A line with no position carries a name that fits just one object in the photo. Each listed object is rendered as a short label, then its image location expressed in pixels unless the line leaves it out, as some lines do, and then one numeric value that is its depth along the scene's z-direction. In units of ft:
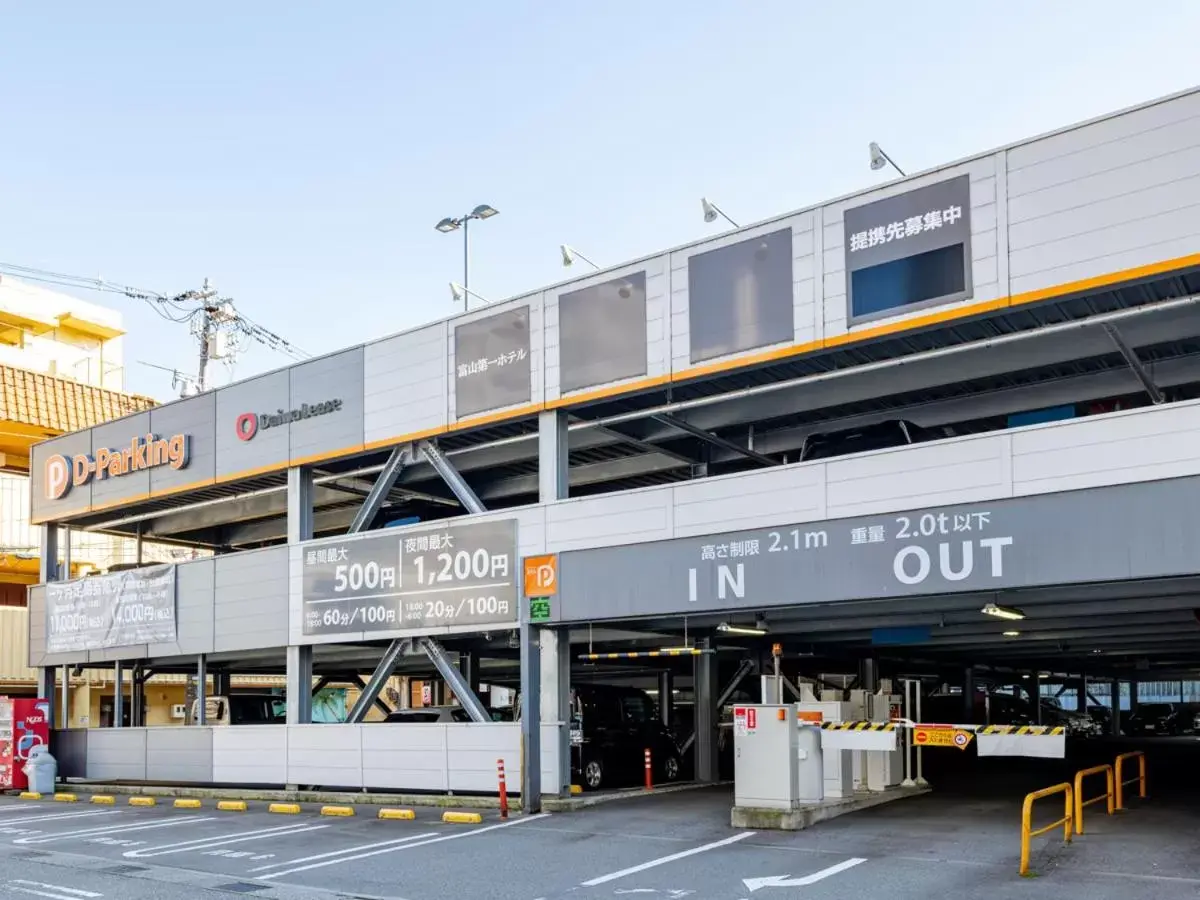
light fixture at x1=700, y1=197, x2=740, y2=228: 56.18
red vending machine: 83.56
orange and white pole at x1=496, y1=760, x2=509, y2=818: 57.00
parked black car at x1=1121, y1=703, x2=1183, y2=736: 145.48
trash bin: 81.51
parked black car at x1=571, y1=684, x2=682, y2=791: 64.34
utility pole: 173.99
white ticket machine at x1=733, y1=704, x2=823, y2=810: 49.65
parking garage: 45.09
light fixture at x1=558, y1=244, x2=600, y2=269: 61.21
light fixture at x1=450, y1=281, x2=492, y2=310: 67.51
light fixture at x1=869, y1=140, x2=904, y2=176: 50.70
